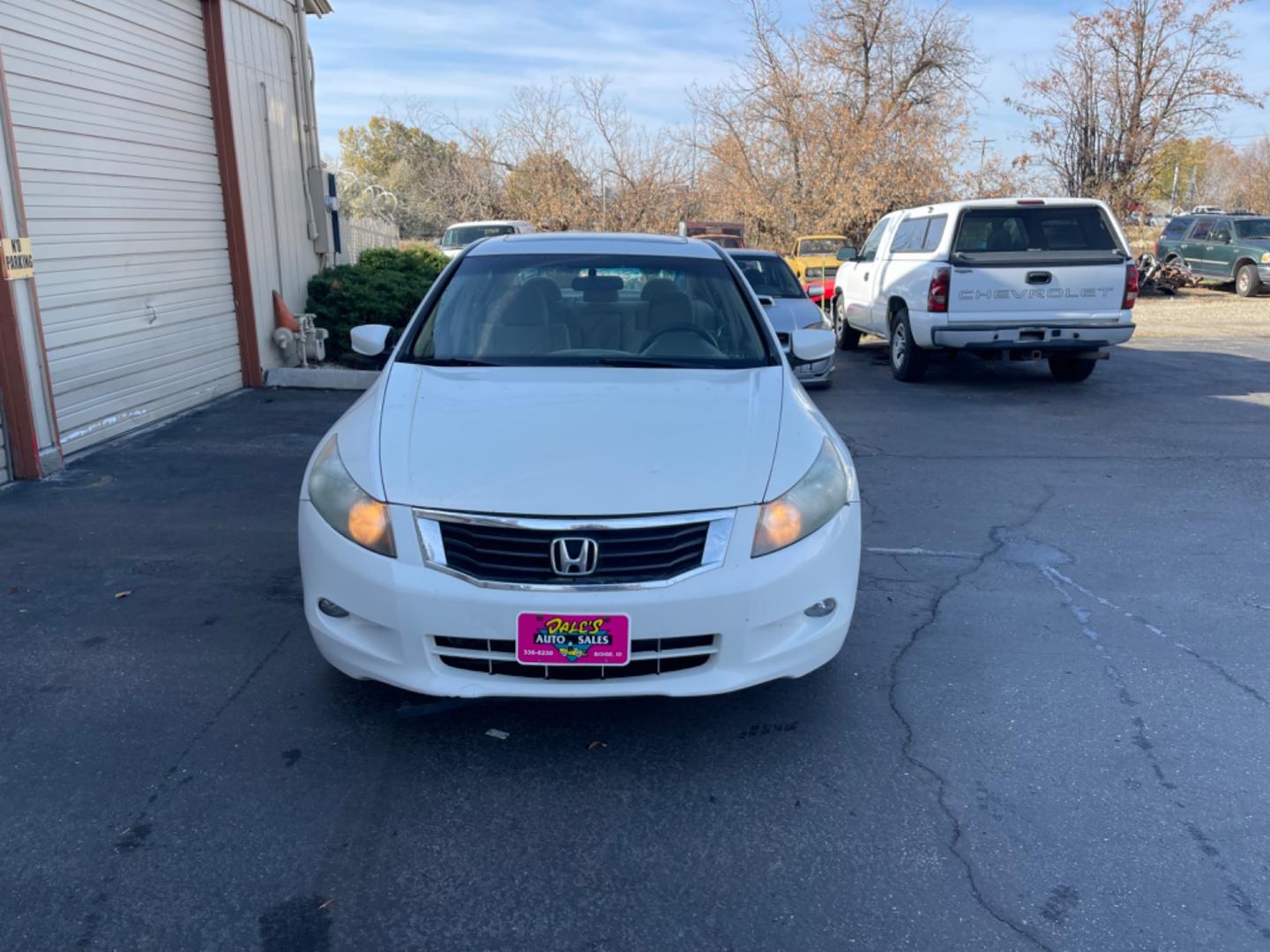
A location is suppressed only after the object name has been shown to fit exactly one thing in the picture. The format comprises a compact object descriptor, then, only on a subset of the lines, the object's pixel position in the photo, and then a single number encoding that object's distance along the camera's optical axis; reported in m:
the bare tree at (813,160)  26.39
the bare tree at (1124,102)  26.47
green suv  22.09
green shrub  12.01
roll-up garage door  7.32
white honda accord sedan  3.18
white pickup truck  10.36
